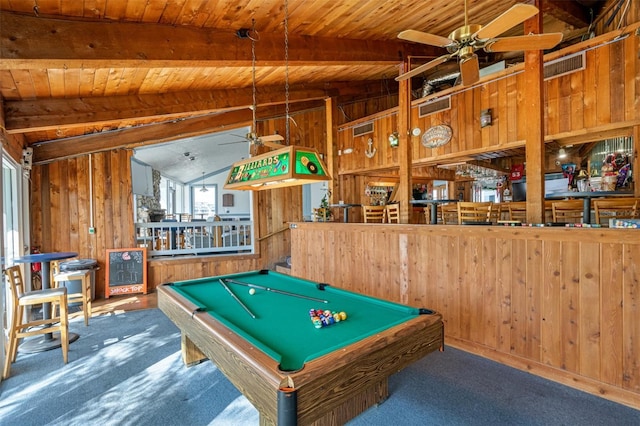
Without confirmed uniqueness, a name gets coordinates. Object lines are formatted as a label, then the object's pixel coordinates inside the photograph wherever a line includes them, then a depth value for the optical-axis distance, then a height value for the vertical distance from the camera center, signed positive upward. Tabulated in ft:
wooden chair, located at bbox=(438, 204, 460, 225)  20.81 -0.41
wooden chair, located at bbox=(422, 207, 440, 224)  21.39 -0.53
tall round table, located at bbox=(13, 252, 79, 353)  11.19 -4.43
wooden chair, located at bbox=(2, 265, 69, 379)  9.88 -3.21
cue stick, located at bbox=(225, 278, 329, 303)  8.43 -2.31
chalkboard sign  18.58 -3.39
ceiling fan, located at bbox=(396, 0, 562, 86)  7.56 +4.18
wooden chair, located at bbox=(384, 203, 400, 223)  19.70 -0.26
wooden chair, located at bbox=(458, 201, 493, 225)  14.49 -0.26
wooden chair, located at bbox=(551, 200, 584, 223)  14.28 -0.24
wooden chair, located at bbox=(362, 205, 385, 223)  19.71 -0.23
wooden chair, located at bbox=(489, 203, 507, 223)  17.17 -0.33
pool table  4.48 -2.36
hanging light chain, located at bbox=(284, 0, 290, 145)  10.96 +6.77
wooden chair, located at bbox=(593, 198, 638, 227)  11.53 -0.09
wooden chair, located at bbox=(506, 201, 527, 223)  18.24 -0.29
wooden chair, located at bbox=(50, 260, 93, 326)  13.55 -3.04
